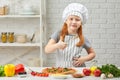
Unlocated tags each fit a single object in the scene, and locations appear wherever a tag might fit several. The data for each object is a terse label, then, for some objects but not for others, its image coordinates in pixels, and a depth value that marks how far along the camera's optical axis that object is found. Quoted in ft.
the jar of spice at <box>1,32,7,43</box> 14.76
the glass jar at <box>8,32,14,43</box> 14.75
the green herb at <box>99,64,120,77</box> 7.72
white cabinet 14.53
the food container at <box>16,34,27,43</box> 14.71
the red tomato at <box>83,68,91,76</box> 7.81
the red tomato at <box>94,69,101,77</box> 7.68
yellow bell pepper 7.63
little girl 9.10
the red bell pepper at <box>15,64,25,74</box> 7.89
